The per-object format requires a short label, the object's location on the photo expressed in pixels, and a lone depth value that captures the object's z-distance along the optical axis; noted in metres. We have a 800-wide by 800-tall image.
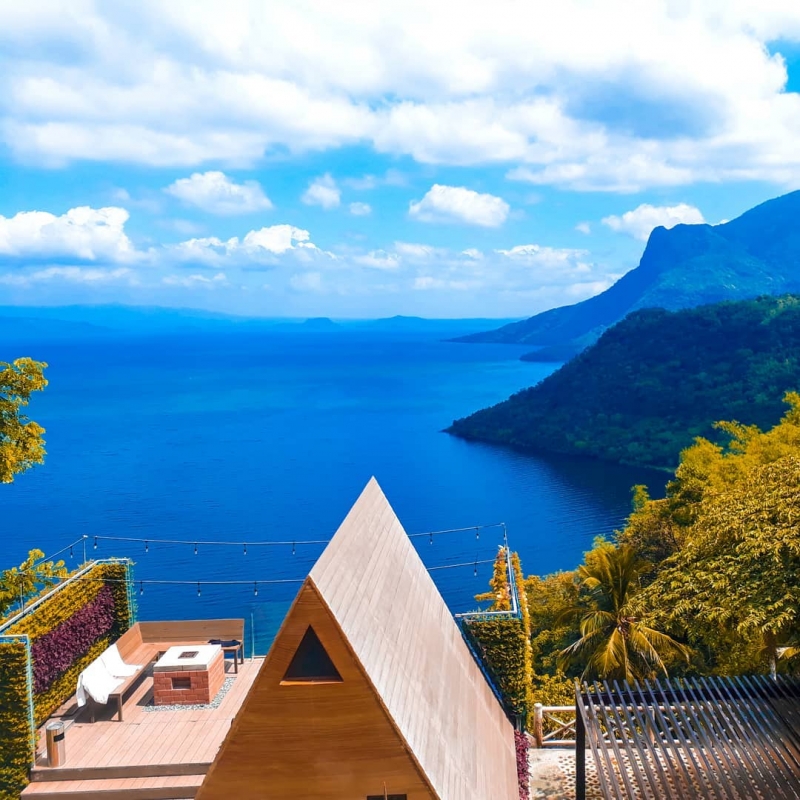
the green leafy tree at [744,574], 12.55
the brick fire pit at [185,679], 17.33
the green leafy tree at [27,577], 19.38
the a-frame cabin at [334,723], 10.44
